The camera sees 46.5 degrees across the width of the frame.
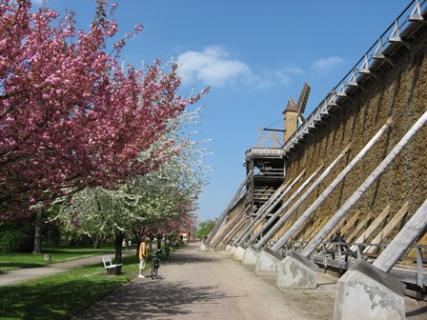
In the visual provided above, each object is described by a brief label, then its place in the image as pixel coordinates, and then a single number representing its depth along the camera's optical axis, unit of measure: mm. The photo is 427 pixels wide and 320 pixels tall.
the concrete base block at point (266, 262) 19500
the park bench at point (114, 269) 19203
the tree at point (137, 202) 23438
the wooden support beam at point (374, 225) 18167
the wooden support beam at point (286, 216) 21828
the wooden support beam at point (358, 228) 20422
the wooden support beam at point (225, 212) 44719
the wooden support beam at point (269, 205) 34625
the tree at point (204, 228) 150750
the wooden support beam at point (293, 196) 28370
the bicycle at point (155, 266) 18741
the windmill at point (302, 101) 47312
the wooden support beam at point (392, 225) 17141
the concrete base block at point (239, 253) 31022
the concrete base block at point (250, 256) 25078
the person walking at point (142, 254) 18981
